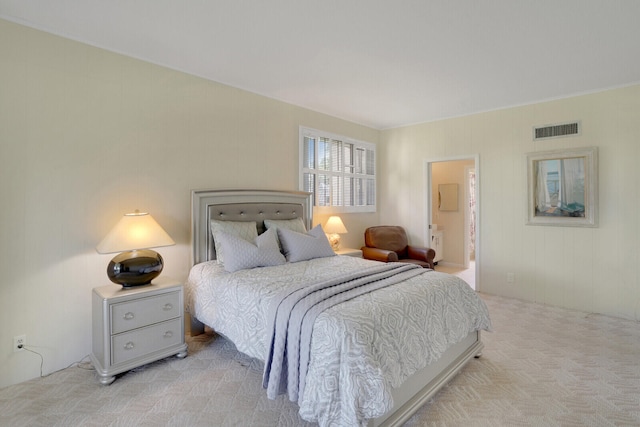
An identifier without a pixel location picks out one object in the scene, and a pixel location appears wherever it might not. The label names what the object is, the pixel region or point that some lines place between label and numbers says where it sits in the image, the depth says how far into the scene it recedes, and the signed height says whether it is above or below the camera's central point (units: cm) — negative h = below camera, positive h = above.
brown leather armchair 451 -55
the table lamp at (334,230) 434 -27
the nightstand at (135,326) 229 -87
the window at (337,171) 437 +59
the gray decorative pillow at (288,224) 347 -15
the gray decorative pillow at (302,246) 319 -36
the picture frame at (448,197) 647 +26
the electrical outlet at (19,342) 231 -95
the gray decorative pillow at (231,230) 302 -19
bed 160 -68
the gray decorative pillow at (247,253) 279 -38
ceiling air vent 380 +96
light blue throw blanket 175 -67
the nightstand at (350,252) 420 -56
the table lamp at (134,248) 242 -27
